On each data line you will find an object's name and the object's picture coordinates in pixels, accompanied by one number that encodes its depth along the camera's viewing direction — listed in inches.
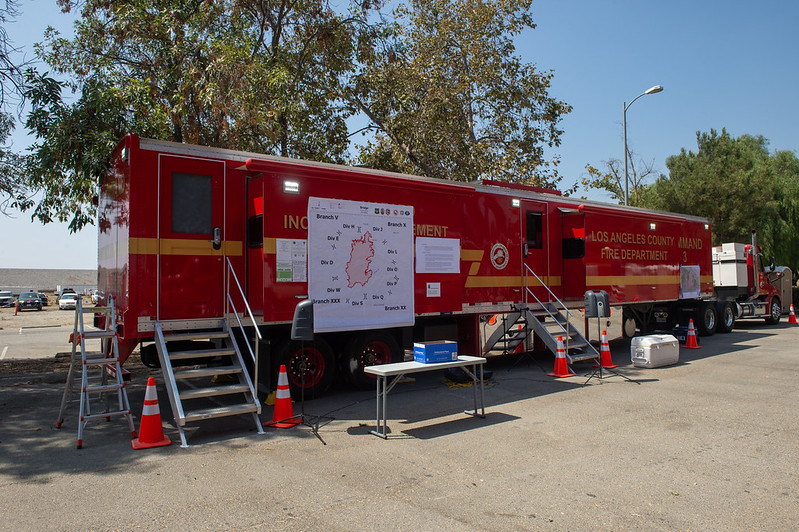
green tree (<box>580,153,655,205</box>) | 1514.5
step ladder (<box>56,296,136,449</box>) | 261.0
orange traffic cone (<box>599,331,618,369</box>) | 440.7
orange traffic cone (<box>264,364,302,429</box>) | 285.3
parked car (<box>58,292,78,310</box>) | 1819.9
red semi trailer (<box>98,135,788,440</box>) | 302.5
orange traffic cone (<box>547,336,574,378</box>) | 416.4
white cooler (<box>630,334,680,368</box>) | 448.8
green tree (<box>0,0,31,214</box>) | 491.2
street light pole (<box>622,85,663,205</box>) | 800.9
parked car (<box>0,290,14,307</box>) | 2065.7
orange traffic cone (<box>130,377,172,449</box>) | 247.6
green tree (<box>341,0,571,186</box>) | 658.2
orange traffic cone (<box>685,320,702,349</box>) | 573.3
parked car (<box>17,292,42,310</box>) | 1780.3
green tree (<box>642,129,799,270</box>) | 1102.4
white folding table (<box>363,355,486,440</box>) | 265.7
